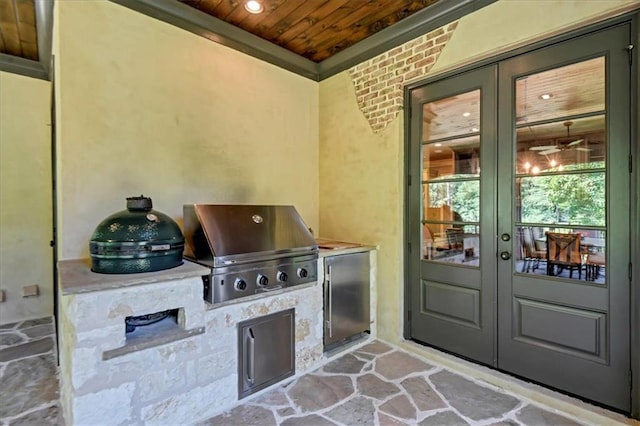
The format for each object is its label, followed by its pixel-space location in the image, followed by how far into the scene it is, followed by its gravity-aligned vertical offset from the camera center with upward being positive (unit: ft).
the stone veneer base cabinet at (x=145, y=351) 5.34 -2.71
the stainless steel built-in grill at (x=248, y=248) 7.00 -0.93
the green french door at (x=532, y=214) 6.64 -0.13
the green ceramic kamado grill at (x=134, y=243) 6.12 -0.65
